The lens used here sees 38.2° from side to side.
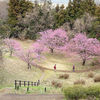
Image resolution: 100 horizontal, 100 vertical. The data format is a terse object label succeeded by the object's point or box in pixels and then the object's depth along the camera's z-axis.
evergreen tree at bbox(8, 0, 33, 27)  41.72
